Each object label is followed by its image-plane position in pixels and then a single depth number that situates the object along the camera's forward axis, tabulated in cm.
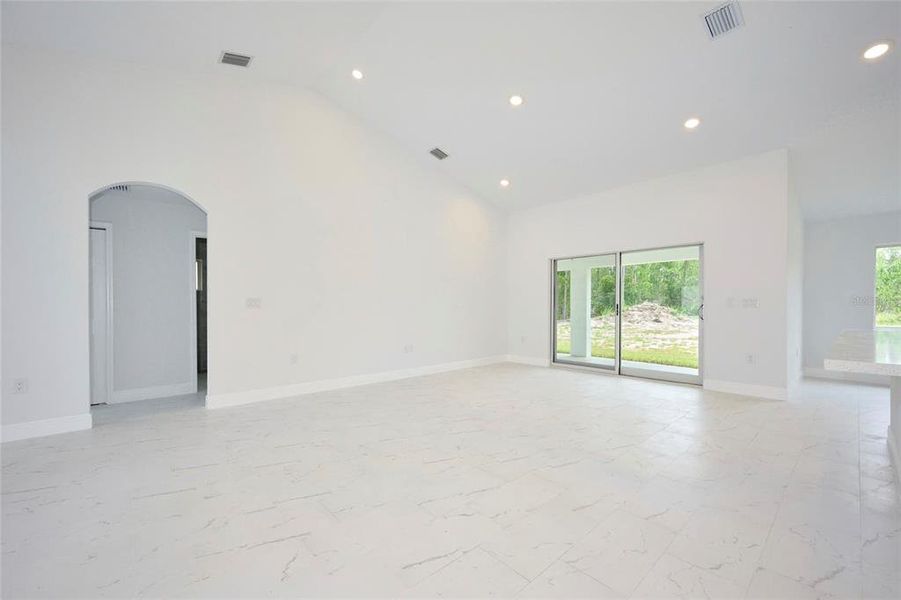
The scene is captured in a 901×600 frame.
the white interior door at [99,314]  472
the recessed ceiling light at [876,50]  331
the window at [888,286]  620
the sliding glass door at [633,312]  597
